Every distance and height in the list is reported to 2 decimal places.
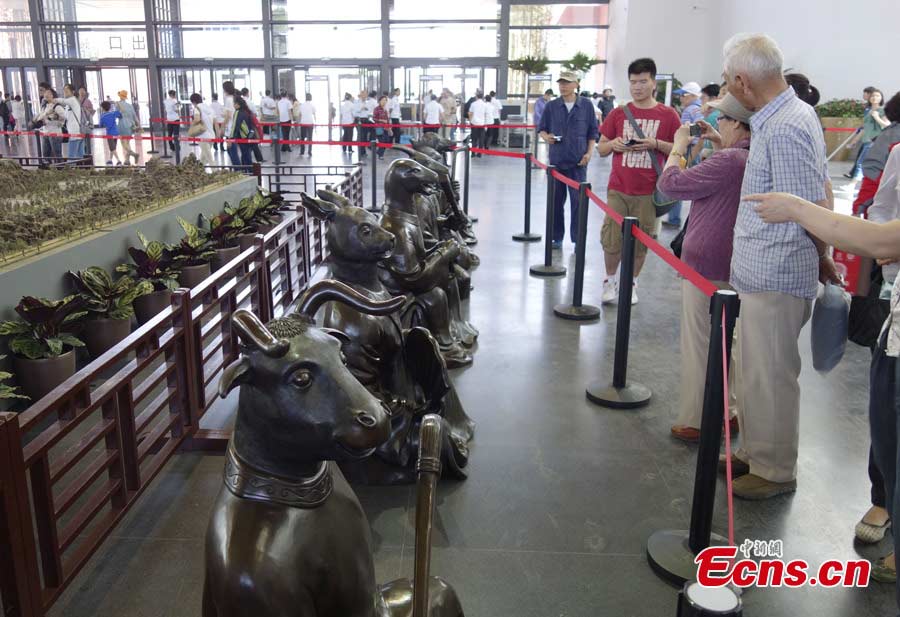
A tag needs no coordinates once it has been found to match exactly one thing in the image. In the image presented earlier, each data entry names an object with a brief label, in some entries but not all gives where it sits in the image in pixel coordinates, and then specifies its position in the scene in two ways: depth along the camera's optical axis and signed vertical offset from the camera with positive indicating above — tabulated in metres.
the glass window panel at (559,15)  28.88 +3.73
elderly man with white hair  2.93 -0.58
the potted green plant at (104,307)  5.10 -1.30
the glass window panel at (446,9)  25.67 +3.44
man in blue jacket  7.67 -0.17
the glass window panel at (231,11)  25.55 +3.36
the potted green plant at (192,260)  6.52 -1.27
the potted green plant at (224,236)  7.12 -1.20
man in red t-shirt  5.64 -0.25
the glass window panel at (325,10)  25.52 +3.40
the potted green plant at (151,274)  5.80 -1.27
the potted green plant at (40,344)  4.45 -1.35
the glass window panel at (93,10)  25.69 +3.40
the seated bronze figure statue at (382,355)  3.31 -1.07
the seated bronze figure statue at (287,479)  1.50 -0.74
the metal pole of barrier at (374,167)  10.31 -0.80
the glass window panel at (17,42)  25.75 +2.33
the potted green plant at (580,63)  26.88 +1.75
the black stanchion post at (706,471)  2.66 -1.29
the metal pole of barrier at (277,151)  13.93 -0.71
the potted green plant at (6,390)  3.84 -1.41
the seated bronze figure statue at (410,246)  4.27 -0.75
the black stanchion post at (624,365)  4.22 -1.48
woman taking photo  3.38 -0.43
